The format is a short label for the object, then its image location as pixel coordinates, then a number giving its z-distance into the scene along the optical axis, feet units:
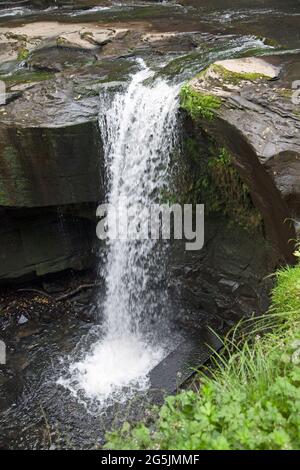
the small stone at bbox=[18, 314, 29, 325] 20.42
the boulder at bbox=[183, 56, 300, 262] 13.57
